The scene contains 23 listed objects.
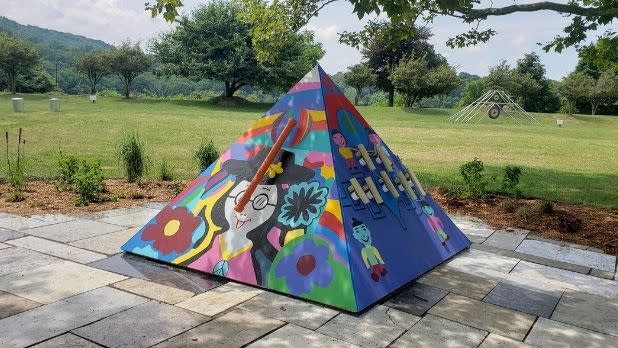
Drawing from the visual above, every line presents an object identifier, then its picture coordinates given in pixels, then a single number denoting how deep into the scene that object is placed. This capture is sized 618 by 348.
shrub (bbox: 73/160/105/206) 8.52
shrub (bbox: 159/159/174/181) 11.16
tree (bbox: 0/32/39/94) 52.03
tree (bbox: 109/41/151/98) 55.97
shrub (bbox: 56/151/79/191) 9.62
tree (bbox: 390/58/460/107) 51.66
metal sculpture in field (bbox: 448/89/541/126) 42.81
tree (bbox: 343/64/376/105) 60.72
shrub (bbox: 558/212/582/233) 8.16
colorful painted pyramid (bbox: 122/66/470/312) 4.75
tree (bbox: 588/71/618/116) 50.25
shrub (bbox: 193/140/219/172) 11.06
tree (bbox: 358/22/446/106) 66.19
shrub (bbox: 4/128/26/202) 8.48
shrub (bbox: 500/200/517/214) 9.30
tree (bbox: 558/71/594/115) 52.06
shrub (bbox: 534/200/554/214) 9.15
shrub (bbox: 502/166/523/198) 10.34
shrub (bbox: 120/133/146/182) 10.62
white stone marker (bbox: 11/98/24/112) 28.66
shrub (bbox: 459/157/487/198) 10.22
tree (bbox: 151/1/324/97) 47.44
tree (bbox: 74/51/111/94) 58.30
